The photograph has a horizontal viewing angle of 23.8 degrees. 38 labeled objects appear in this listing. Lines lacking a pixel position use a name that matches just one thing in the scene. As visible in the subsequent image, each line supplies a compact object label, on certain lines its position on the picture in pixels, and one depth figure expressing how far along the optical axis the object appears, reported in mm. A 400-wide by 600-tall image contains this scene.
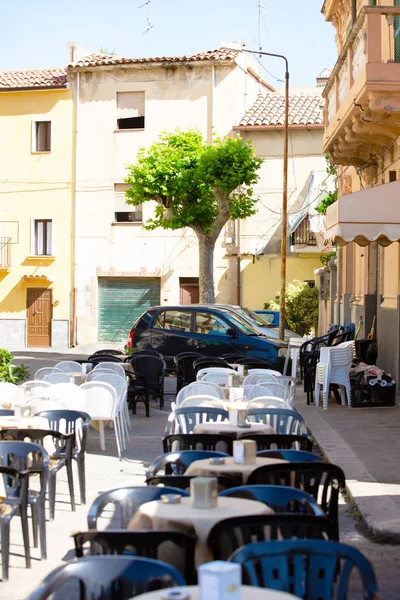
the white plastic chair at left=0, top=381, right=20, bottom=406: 11859
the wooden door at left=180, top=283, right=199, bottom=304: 37438
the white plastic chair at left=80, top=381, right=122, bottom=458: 12781
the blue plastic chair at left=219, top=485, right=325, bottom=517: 5617
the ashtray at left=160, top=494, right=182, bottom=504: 5621
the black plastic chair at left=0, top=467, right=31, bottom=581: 6691
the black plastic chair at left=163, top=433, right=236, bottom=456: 8164
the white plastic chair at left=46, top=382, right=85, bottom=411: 11765
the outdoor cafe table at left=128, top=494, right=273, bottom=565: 5258
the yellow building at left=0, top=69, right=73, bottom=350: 38594
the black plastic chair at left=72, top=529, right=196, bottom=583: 4543
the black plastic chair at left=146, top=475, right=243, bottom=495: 6242
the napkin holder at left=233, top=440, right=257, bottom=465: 7012
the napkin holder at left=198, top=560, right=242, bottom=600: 3291
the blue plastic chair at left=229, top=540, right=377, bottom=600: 4246
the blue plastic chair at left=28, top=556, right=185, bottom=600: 4055
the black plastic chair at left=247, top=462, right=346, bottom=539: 6449
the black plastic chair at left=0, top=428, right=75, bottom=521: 8625
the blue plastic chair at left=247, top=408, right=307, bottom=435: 9461
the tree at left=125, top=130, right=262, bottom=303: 28719
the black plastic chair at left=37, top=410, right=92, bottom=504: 9828
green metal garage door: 37781
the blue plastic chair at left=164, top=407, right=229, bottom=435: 9742
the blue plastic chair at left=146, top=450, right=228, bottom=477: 6977
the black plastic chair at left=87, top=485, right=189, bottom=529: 5605
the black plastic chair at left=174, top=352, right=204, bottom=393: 18406
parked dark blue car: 20453
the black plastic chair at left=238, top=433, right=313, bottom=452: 8078
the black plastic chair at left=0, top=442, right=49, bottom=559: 7477
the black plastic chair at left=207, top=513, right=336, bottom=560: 4805
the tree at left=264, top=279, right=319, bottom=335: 33531
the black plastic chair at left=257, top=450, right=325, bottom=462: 7020
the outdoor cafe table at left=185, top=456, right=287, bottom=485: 6789
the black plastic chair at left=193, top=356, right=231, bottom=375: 16547
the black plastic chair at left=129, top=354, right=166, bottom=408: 17703
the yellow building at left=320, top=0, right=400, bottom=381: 13422
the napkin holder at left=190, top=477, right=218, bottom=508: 5520
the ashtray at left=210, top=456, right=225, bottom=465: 6973
